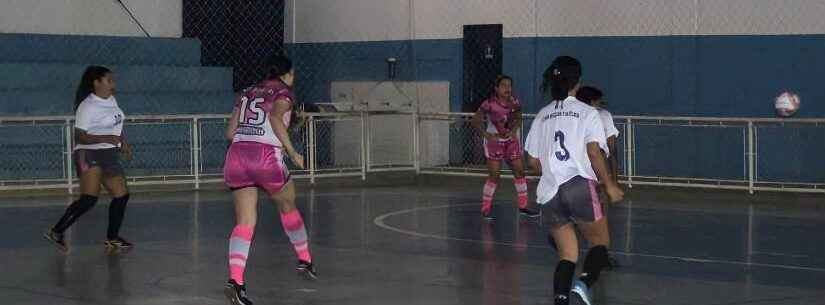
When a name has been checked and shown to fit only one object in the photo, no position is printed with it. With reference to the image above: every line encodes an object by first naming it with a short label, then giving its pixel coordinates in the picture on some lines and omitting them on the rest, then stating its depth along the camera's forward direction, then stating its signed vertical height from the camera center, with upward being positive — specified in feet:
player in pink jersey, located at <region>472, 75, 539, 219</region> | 61.41 +0.32
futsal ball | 72.13 +1.74
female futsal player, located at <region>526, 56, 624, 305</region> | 33.83 -0.55
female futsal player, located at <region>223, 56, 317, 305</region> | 37.37 -0.02
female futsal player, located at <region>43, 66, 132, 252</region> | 47.96 -0.17
